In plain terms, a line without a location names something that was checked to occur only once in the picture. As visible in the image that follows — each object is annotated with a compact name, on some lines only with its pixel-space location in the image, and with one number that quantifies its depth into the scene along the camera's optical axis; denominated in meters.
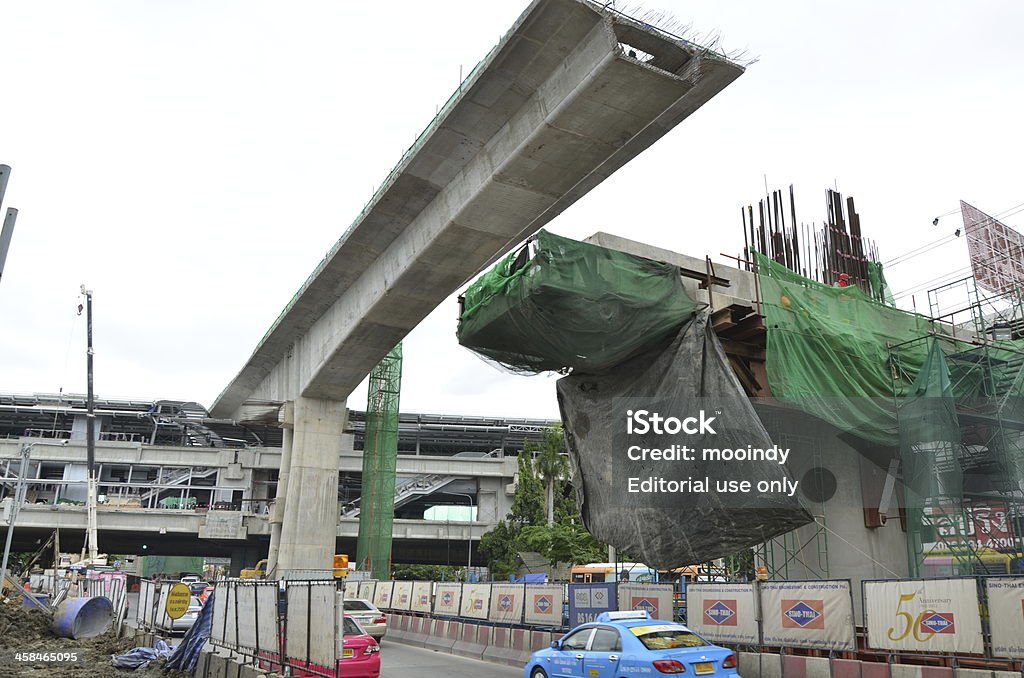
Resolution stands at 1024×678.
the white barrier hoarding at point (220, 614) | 14.15
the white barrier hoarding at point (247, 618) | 12.68
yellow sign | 18.83
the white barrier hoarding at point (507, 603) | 20.20
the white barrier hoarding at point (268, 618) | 11.71
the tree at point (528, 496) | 55.97
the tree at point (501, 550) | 55.38
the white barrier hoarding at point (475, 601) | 21.91
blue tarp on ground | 15.23
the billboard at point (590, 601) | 17.42
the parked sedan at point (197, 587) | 33.13
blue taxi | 10.67
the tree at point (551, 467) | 56.03
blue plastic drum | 20.47
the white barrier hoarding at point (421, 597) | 25.14
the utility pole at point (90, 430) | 41.66
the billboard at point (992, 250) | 35.81
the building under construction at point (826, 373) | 17.17
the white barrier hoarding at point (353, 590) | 30.67
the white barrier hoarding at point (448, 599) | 23.48
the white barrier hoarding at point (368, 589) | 30.25
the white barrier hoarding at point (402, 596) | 26.45
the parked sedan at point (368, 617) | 19.58
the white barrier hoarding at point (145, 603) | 21.14
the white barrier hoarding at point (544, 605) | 18.95
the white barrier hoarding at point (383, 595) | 28.16
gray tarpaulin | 16.17
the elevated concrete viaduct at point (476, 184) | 16.31
